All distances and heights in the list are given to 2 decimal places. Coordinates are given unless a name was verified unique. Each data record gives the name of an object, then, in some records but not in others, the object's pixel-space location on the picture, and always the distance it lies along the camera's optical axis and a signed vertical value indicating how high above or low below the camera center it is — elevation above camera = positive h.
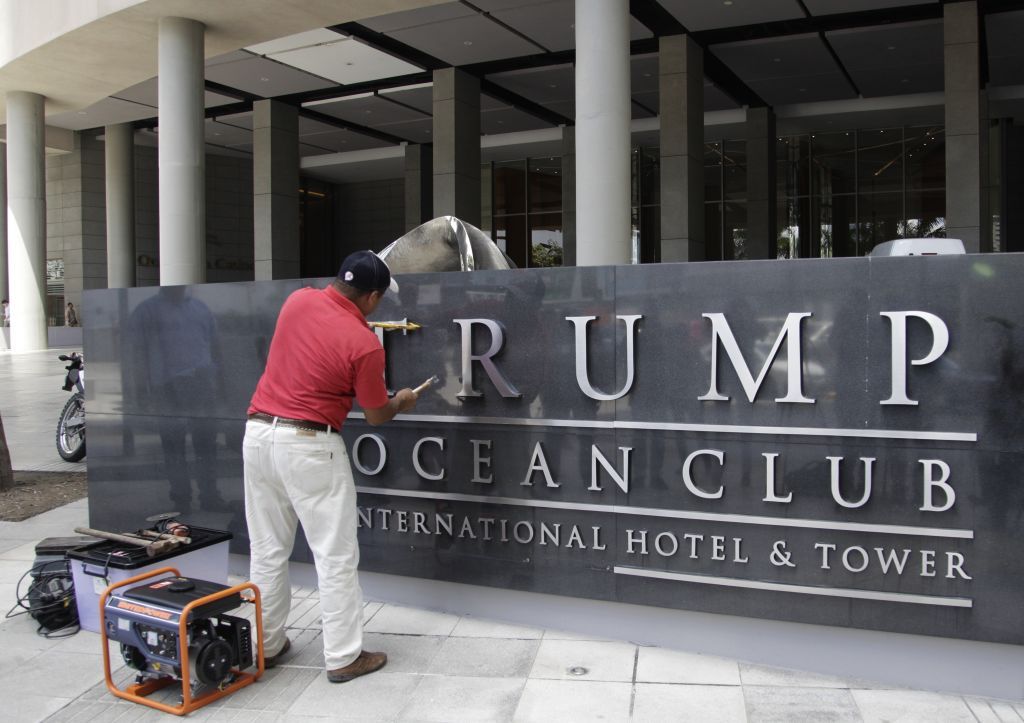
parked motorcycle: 10.13 -0.85
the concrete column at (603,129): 12.98 +3.22
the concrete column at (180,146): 15.73 +3.75
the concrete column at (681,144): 19.12 +4.47
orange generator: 3.96 -1.30
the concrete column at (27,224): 25.58 +4.15
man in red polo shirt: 4.13 -0.34
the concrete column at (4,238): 30.19 +4.08
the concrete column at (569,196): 27.00 +4.73
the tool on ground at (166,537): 5.00 -1.04
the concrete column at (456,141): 21.52 +5.13
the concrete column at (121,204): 30.66 +5.38
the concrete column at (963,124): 17.16 +4.32
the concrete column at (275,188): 25.19 +4.74
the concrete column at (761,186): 24.03 +4.34
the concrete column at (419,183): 29.69 +5.79
